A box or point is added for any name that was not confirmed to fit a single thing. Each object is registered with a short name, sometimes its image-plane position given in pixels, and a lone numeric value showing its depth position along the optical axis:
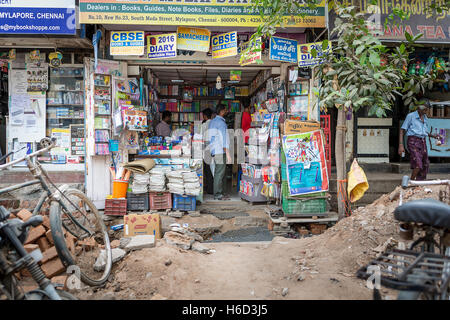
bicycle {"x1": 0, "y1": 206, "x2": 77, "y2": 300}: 2.54
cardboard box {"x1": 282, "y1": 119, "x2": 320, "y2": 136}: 5.66
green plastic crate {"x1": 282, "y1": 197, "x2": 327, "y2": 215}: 5.65
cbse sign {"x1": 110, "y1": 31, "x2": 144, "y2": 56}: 5.84
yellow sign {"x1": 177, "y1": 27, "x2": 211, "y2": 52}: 5.88
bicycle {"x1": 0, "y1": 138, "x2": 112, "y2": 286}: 3.19
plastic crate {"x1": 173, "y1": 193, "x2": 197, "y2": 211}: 6.15
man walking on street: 6.70
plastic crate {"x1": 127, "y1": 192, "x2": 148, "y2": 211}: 6.04
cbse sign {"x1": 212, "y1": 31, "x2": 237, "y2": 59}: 5.90
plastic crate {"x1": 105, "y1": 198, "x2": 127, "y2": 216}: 5.84
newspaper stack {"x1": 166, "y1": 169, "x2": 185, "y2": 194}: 6.08
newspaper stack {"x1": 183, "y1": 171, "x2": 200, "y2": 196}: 6.08
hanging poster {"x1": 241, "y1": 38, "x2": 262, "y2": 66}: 5.23
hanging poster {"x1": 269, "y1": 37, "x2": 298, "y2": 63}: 5.91
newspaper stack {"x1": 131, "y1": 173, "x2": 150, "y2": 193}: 5.98
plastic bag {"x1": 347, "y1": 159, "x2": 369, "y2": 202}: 4.69
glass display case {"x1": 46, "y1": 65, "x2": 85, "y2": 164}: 6.41
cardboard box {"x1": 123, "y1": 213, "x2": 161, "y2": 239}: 5.00
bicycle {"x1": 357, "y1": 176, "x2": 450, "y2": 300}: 2.12
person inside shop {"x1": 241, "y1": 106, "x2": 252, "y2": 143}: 8.34
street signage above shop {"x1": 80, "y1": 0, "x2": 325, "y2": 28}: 5.49
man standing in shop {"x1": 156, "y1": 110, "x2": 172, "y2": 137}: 8.00
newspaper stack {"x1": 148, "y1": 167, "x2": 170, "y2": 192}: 6.03
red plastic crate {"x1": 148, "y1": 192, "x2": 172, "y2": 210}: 6.09
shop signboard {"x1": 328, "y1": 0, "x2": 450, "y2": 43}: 5.64
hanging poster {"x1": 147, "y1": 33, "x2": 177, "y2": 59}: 5.86
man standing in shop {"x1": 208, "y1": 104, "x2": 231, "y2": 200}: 7.23
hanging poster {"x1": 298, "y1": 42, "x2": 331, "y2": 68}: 5.88
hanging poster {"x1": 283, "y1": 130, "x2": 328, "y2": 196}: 5.61
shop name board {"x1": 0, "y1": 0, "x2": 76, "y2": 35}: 5.36
